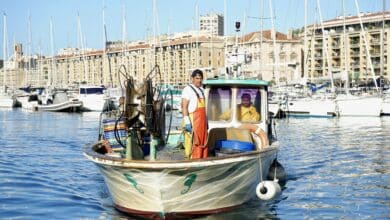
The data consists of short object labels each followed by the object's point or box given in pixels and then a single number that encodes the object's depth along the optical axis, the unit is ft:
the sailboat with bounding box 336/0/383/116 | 174.81
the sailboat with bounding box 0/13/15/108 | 305.73
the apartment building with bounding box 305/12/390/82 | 386.93
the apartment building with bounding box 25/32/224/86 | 497.05
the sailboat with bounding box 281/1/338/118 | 180.14
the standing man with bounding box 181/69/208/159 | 42.98
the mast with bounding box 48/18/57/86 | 323.96
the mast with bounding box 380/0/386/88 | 202.96
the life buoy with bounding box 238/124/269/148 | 51.33
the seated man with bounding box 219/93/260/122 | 53.72
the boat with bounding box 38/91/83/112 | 247.35
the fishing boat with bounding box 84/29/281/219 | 40.75
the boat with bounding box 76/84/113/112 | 246.47
